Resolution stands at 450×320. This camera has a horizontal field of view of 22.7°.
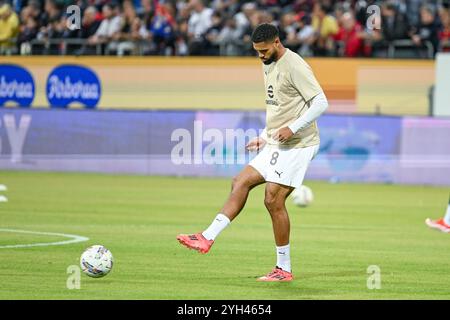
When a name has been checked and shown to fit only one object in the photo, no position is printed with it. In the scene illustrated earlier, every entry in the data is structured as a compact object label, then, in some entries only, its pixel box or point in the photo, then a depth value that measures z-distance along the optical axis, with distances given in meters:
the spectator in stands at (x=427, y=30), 28.67
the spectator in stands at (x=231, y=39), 30.20
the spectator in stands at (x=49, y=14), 30.75
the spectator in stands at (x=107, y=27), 30.66
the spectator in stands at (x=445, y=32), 28.53
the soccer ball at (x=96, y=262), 11.40
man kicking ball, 11.62
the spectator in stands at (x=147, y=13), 30.86
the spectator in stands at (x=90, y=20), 30.69
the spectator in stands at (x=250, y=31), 29.44
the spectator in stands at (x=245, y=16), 29.99
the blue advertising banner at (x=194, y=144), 26.50
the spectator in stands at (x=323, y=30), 29.33
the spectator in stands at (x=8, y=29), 30.59
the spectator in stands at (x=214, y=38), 30.38
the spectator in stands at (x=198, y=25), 30.33
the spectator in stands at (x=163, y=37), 30.42
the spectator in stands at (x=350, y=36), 29.06
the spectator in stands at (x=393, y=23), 28.69
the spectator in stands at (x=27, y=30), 30.97
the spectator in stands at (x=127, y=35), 30.66
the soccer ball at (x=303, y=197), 21.66
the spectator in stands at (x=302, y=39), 29.34
